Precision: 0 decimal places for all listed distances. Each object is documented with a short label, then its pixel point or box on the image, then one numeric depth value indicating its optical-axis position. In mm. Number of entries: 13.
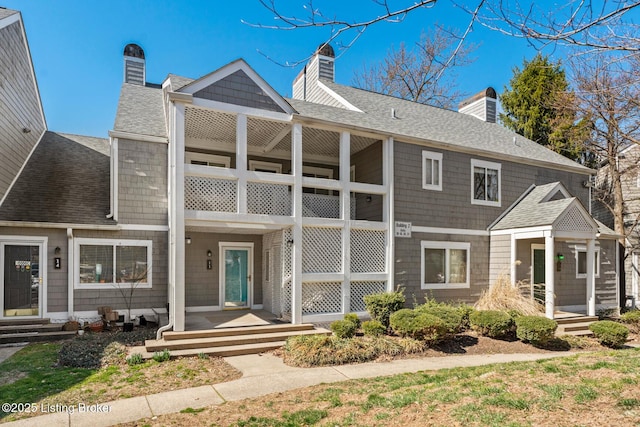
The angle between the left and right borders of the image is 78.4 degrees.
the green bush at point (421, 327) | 8781
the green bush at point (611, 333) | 9755
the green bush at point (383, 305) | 10156
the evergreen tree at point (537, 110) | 21016
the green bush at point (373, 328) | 9242
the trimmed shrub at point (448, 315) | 9039
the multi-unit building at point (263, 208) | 9875
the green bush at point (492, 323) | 9742
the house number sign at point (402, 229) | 11808
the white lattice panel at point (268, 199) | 10094
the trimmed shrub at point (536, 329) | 9281
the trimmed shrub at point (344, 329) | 8867
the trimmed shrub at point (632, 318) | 11531
